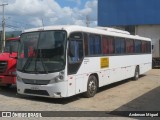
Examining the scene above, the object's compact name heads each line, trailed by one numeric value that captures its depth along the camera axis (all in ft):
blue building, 66.74
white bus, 20.88
